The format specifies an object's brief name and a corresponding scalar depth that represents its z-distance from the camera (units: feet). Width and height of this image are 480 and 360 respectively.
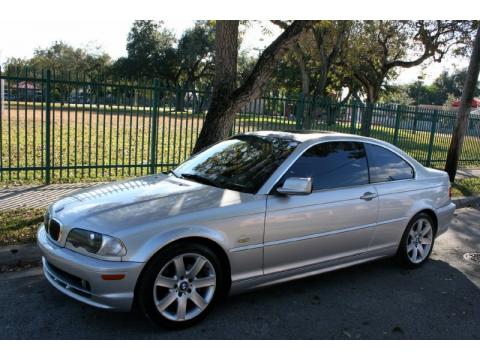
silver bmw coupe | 11.44
